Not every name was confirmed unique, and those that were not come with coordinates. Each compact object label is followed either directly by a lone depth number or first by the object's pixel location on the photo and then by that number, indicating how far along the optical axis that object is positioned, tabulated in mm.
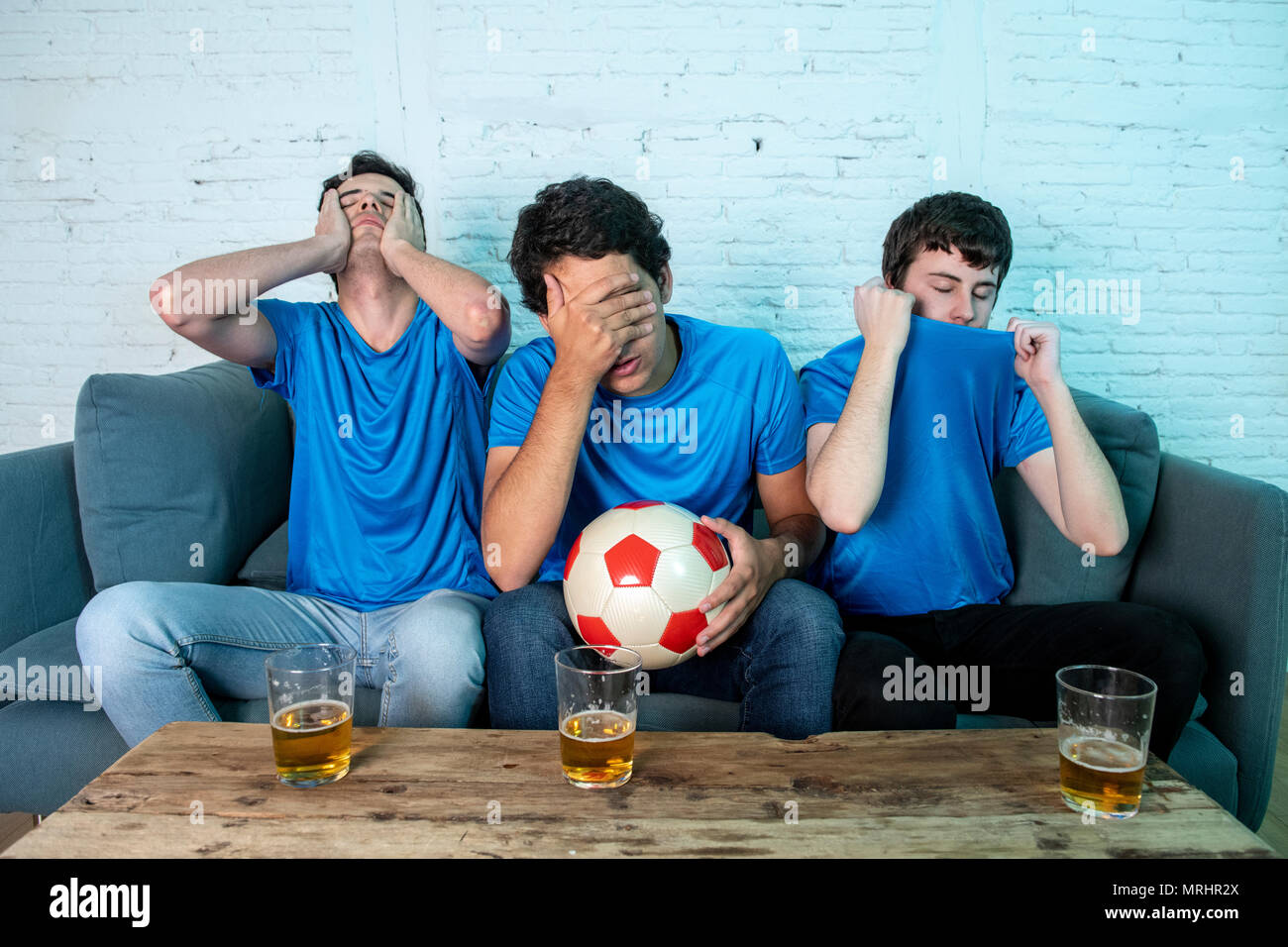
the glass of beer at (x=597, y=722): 1047
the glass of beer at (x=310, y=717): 1059
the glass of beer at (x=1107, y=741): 994
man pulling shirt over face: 1639
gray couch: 1641
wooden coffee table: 946
